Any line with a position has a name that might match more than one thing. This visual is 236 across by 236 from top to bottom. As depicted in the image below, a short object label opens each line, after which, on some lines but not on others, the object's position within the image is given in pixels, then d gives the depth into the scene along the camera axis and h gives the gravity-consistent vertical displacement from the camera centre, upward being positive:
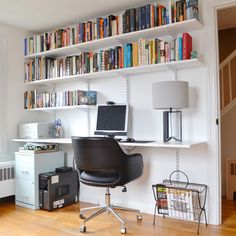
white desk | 2.36 -0.18
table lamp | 2.52 +0.24
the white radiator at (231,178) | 3.52 -0.70
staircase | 4.09 +0.65
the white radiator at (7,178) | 3.31 -0.63
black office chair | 2.42 -0.34
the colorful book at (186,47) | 2.60 +0.70
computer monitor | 3.00 +0.04
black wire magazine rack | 2.60 -0.72
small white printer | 3.47 -0.06
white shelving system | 2.65 +0.90
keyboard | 2.82 -0.18
